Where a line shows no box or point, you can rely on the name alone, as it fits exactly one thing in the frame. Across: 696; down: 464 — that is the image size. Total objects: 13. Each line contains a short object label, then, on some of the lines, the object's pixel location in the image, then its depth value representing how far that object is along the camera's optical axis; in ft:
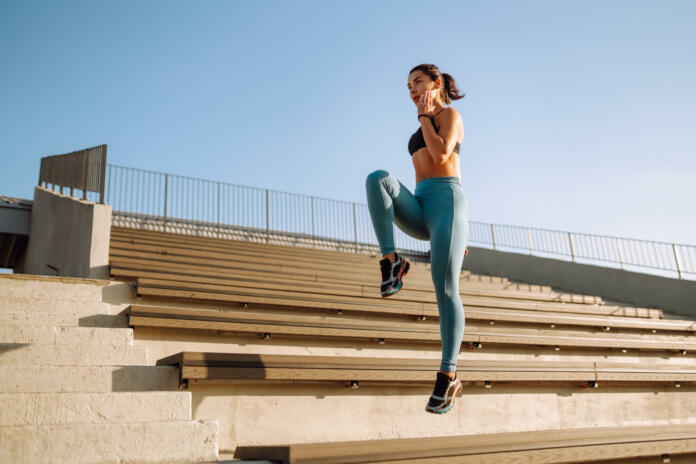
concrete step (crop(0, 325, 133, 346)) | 8.93
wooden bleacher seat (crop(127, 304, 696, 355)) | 10.55
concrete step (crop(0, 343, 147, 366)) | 8.29
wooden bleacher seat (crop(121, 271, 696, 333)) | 13.01
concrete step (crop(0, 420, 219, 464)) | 5.74
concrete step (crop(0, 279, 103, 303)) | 11.11
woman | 7.35
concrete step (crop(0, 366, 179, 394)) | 7.56
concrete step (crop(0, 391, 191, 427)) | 6.41
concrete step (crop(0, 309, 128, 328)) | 9.79
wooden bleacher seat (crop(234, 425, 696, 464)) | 5.73
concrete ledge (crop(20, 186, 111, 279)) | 15.51
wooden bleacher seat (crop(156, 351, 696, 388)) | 8.07
